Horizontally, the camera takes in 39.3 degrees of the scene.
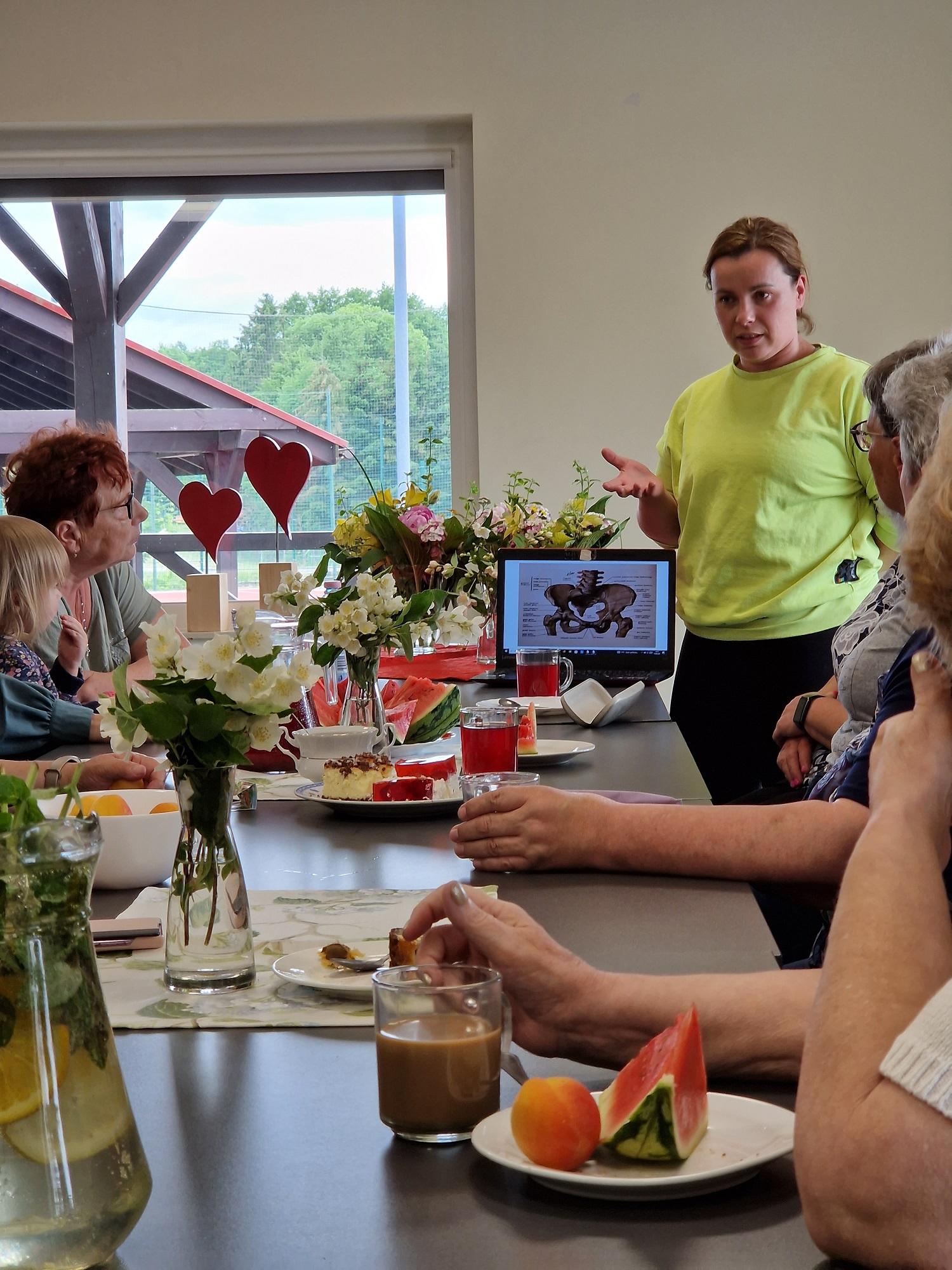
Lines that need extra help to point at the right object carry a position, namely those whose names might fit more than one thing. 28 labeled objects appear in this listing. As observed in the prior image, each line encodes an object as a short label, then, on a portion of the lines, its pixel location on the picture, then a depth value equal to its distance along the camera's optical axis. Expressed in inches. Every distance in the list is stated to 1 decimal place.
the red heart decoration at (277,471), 186.9
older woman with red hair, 133.5
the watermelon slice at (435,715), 88.0
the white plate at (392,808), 68.4
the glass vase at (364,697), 79.6
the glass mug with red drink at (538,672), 105.9
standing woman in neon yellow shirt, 130.4
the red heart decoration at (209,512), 188.1
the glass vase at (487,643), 136.3
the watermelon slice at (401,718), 87.6
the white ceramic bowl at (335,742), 76.2
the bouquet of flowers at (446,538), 131.1
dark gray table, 26.5
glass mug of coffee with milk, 31.0
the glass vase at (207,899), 42.0
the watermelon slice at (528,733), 83.1
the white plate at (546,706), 102.4
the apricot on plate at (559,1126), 28.6
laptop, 117.6
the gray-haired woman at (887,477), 68.6
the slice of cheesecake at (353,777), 69.5
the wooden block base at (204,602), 172.2
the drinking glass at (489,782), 56.8
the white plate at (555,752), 81.8
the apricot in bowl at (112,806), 56.9
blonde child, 101.7
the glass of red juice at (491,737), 70.2
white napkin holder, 96.3
